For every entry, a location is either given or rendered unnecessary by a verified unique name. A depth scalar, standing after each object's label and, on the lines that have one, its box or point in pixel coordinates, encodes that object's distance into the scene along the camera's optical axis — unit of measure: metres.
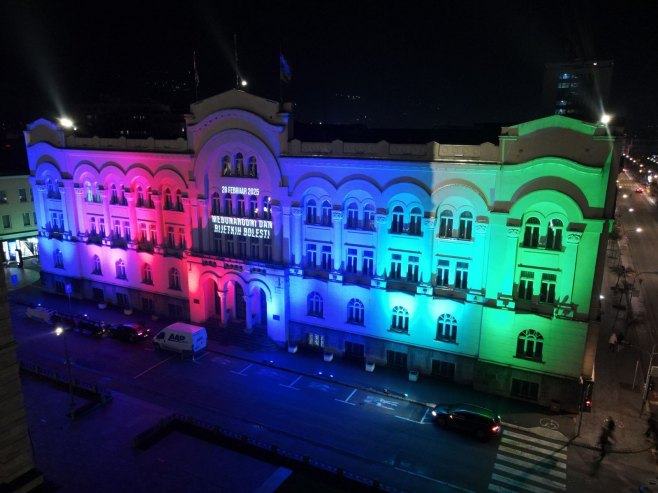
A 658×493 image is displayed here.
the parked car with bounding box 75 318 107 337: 44.41
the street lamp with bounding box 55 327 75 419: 30.27
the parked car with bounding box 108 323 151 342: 43.12
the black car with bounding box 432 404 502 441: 29.73
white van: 40.09
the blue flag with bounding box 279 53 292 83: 37.61
